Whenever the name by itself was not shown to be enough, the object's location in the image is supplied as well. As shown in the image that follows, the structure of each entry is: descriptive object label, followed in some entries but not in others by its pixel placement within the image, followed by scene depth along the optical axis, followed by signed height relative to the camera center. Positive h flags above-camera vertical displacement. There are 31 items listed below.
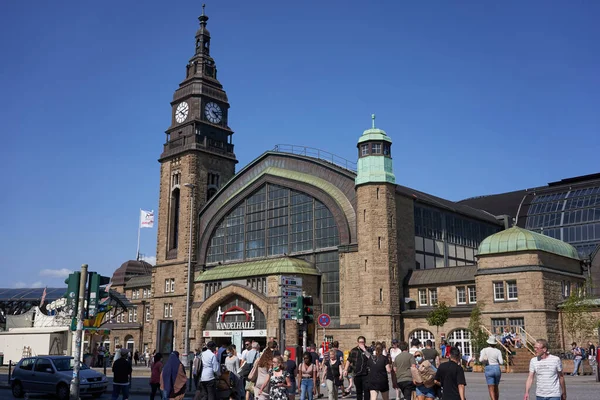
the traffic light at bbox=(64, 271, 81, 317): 17.98 +1.43
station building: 40.72 +7.33
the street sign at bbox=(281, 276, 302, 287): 24.80 +2.35
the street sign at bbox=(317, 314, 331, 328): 22.83 +0.68
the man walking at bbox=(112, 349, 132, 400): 18.75 -1.11
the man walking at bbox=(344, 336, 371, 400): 17.05 -0.77
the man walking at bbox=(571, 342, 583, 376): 31.42 -0.92
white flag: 65.31 +12.11
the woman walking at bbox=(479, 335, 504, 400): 15.32 -0.63
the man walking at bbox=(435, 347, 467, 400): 12.27 -0.74
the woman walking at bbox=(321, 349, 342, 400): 18.12 -1.00
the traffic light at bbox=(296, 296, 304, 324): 20.72 +1.00
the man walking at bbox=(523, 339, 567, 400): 11.31 -0.64
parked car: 23.07 -1.47
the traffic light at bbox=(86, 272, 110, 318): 18.31 +1.37
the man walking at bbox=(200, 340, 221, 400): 15.12 -0.82
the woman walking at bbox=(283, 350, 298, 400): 17.07 -0.70
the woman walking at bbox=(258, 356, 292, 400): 12.47 -0.85
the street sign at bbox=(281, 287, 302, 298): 24.97 +1.88
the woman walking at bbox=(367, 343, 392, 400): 15.86 -0.91
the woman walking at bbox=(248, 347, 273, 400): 12.79 -0.71
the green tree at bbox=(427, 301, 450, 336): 40.84 +1.50
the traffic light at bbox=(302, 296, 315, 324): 20.78 +0.93
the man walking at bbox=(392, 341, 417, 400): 15.30 -0.81
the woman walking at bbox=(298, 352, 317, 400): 17.41 -1.09
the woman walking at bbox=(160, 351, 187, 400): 14.43 -0.95
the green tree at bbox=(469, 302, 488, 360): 37.91 +0.45
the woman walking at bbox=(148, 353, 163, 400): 18.88 -1.07
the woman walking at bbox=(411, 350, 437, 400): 13.74 -0.88
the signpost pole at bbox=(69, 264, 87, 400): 17.94 +0.17
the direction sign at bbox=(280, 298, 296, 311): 23.69 +1.32
